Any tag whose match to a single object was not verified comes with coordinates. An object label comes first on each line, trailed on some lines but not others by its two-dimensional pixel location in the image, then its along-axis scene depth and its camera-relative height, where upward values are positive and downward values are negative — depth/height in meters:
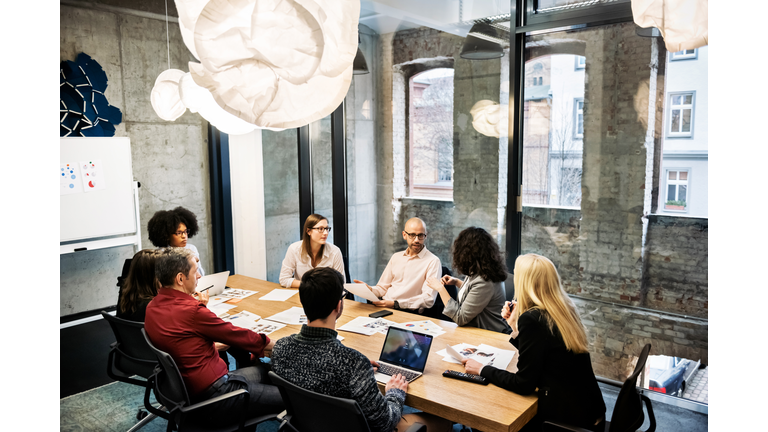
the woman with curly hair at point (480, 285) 3.37 -0.82
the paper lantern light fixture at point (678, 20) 1.10 +0.31
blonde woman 2.37 -0.93
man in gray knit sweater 2.14 -0.85
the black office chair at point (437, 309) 4.10 -1.17
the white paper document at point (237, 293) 4.17 -1.07
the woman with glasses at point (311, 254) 4.45 -0.80
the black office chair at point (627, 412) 2.31 -1.15
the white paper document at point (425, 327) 3.25 -1.07
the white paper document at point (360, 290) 3.74 -0.92
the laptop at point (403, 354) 2.61 -1.00
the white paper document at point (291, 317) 3.53 -1.07
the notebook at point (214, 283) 4.11 -0.96
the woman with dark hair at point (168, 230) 4.32 -0.55
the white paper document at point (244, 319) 3.50 -1.08
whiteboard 5.13 -0.25
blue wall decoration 5.32 +0.68
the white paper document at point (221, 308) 3.76 -1.08
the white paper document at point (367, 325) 3.30 -1.07
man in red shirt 2.72 -0.94
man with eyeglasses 4.10 -0.92
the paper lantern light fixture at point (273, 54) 1.39 +0.31
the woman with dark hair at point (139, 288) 3.21 -0.78
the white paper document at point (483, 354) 2.72 -1.06
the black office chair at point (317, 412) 2.03 -1.03
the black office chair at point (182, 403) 2.57 -1.23
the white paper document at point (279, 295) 4.11 -1.06
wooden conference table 2.21 -1.08
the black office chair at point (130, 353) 3.09 -1.18
